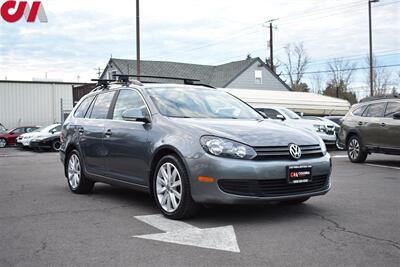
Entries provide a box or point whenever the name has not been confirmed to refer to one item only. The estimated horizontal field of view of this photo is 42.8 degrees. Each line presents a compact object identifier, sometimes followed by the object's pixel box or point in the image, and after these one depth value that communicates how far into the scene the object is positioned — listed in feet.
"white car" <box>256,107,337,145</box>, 55.26
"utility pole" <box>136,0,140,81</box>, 88.34
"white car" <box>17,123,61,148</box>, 73.10
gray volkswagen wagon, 17.54
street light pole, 118.60
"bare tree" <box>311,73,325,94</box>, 226.17
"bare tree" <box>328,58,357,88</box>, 213.87
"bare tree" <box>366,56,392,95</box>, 208.74
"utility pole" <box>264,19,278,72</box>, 138.00
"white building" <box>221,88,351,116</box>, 103.61
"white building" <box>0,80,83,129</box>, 120.26
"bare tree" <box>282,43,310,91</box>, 212.23
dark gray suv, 39.22
